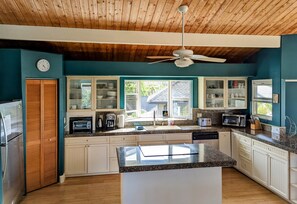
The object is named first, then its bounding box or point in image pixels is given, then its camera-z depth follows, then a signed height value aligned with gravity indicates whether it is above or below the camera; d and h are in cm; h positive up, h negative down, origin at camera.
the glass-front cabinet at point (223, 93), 559 +15
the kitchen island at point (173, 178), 277 -96
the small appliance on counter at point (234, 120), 543 -47
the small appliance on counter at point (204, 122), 555 -52
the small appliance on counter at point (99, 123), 533 -53
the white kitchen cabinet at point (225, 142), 523 -93
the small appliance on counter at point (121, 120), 541 -46
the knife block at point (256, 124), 513 -53
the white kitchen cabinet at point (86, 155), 477 -113
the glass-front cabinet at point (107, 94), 528 +13
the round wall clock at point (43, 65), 418 +62
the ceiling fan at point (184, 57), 284 +54
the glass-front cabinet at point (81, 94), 513 +12
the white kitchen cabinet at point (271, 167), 368 -113
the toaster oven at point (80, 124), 503 -52
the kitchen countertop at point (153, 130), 484 -65
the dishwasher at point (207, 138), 511 -83
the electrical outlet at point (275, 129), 462 -59
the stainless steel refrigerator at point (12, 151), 313 -74
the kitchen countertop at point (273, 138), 364 -68
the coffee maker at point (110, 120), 536 -47
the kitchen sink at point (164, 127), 525 -62
